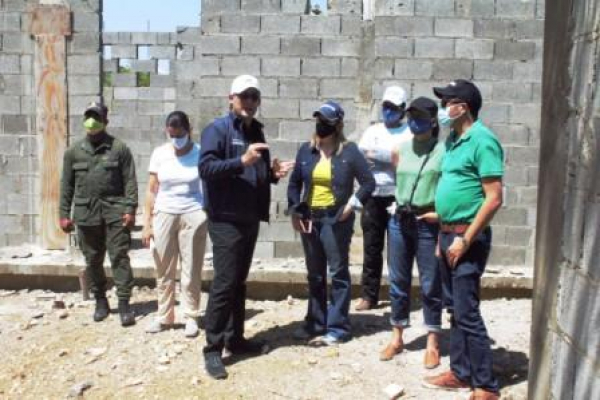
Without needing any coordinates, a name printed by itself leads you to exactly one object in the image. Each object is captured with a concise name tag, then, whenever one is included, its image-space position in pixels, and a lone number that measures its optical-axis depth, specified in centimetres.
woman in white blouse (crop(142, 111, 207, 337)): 537
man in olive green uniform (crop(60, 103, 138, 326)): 569
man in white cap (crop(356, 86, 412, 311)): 550
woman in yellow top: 491
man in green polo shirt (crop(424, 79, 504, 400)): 366
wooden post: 695
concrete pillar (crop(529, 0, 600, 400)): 255
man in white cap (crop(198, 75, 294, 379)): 449
